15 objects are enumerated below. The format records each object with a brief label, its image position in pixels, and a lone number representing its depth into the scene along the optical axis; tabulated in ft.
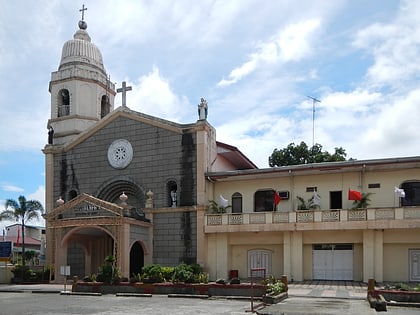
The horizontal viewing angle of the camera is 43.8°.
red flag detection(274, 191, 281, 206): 94.12
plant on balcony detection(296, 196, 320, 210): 94.48
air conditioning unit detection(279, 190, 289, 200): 97.71
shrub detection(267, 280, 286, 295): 64.44
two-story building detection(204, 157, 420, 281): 87.25
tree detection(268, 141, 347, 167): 150.20
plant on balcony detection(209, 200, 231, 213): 99.25
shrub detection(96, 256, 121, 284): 79.61
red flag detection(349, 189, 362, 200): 88.22
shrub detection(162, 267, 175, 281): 82.67
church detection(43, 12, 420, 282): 88.38
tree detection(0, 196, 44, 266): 130.93
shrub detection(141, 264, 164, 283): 77.66
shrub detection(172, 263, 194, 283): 74.54
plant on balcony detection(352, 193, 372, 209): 89.81
